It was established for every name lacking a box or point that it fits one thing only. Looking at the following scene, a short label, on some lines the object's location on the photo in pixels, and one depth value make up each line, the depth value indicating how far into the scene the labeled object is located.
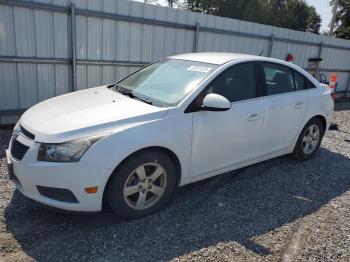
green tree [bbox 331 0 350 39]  37.84
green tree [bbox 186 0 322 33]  44.81
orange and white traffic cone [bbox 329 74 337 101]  8.65
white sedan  3.09
